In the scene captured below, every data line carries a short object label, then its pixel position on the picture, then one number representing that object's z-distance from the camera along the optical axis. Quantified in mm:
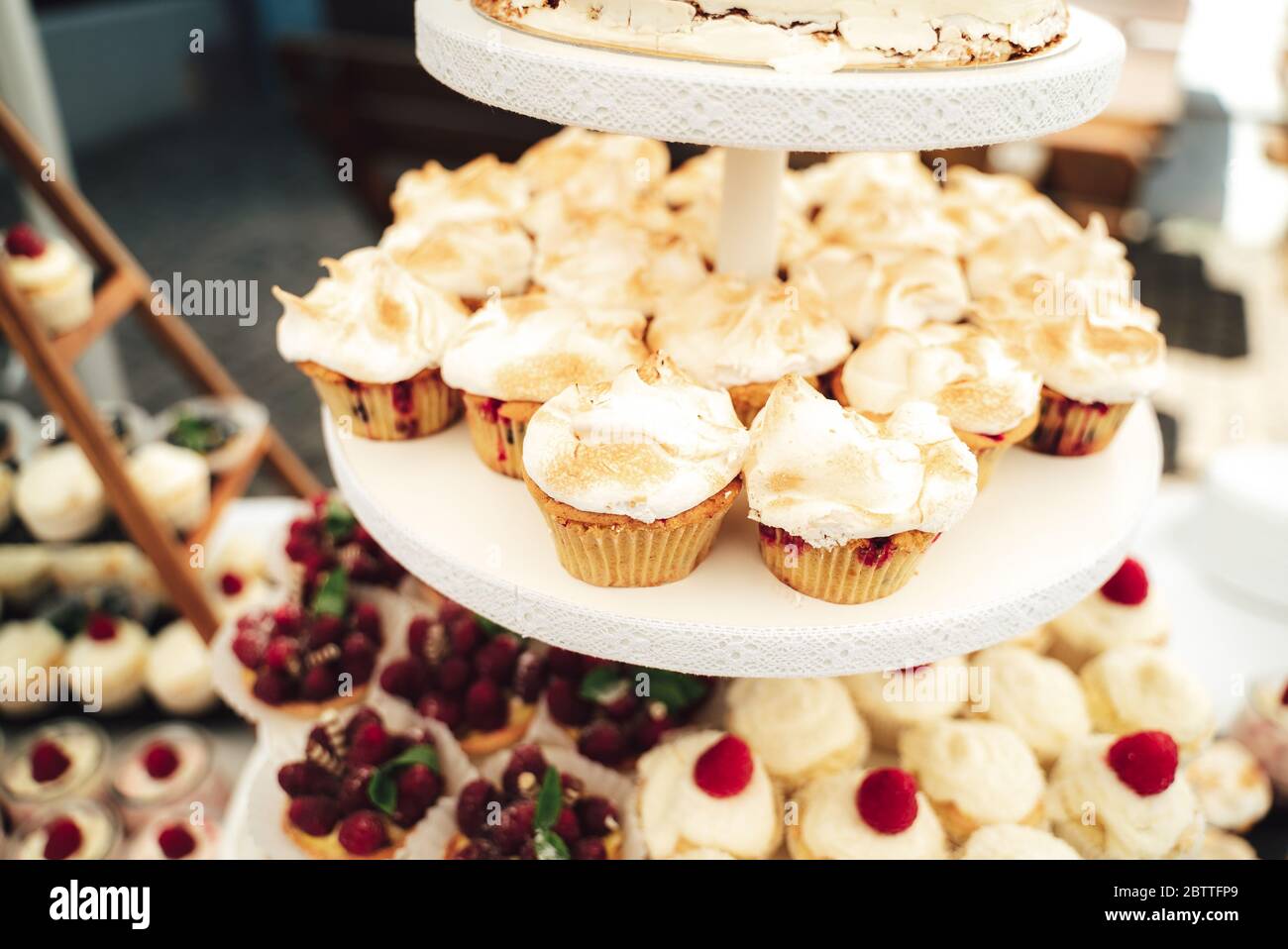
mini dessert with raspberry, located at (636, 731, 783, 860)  421
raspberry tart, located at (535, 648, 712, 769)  464
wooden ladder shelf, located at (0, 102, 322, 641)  555
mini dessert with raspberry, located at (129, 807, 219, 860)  557
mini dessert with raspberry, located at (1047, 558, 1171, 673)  534
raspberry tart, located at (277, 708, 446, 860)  446
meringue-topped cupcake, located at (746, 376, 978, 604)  340
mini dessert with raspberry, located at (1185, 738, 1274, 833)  524
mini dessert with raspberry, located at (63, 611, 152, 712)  691
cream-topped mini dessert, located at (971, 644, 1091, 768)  484
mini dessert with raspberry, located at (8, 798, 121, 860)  560
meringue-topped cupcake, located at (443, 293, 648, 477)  397
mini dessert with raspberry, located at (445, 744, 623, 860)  418
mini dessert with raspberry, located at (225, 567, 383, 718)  509
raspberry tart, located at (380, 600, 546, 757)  483
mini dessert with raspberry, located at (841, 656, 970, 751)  483
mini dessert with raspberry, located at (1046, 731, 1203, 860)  434
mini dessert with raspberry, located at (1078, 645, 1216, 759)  494
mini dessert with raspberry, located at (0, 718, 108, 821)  601
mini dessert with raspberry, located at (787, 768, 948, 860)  412
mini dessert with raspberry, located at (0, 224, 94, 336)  640
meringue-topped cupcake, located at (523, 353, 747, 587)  345
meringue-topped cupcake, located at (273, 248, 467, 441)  415
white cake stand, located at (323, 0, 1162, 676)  317
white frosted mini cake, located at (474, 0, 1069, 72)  330
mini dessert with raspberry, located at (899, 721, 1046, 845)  442
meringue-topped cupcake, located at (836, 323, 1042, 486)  388
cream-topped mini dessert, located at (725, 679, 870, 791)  461
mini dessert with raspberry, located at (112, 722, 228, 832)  599
